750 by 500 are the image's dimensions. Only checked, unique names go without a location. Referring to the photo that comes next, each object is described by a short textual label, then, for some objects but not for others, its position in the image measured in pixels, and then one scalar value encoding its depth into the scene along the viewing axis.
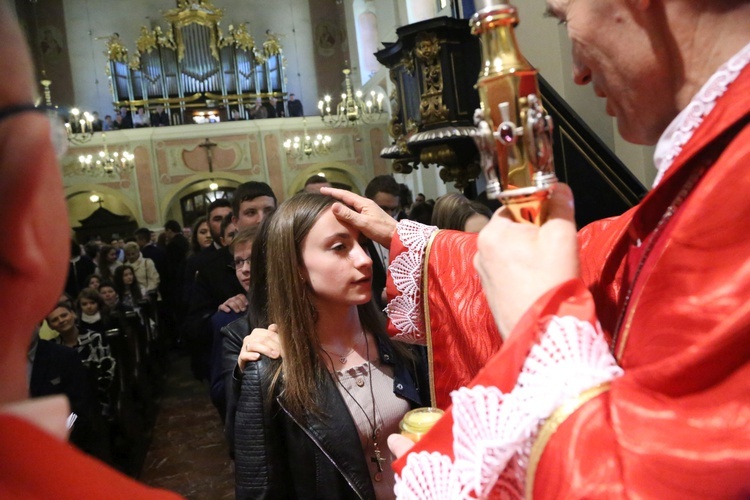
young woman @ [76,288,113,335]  3.69
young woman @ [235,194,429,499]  1.80
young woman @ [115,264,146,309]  5.46
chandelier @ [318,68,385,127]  11.56
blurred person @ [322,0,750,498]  0.72
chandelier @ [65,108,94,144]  12.13
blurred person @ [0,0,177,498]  0.39
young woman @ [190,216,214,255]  5.23
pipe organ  16.88
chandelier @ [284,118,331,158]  14.73
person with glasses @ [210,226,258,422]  2.81
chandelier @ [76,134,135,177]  13.18
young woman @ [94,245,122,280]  5.75
